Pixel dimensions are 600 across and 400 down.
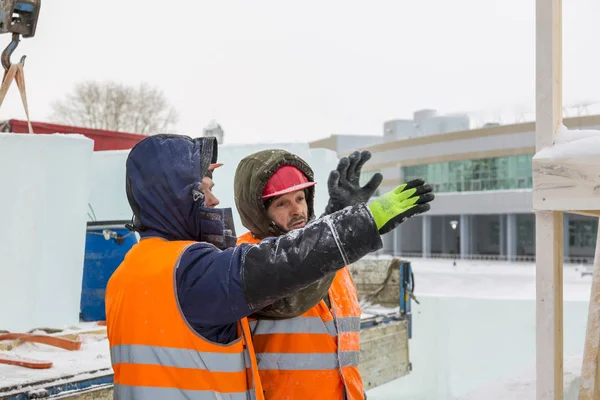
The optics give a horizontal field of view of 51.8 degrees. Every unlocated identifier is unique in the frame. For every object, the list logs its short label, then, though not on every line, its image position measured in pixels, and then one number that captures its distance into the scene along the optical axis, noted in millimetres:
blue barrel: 4934
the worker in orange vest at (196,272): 1349
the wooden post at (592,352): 2754
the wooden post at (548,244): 2459
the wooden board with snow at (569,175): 2393
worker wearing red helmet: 1884
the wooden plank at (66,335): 3565
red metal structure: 6379
